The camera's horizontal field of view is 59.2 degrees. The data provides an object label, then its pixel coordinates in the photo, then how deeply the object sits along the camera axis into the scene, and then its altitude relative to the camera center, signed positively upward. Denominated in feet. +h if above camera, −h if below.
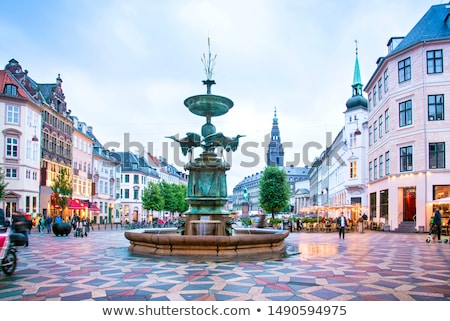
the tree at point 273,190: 175.94 -1.46
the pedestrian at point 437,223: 67.68 -6.06
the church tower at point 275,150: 604.90 +56.64
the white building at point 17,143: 131.13 +13.97
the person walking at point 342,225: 82.74 -7.84
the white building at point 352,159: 172.04 +13.43
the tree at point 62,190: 135.54 -1.83
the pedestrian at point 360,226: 108.81 -10.55
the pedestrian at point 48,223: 107.71 -10.52
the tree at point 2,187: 109.77 -0.96
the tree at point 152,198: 218.79 -7.02
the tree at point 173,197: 253.85 -7.25
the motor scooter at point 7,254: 31.27 -5.61
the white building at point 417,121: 101.19 +17.94
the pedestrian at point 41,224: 112.69 -11.46
